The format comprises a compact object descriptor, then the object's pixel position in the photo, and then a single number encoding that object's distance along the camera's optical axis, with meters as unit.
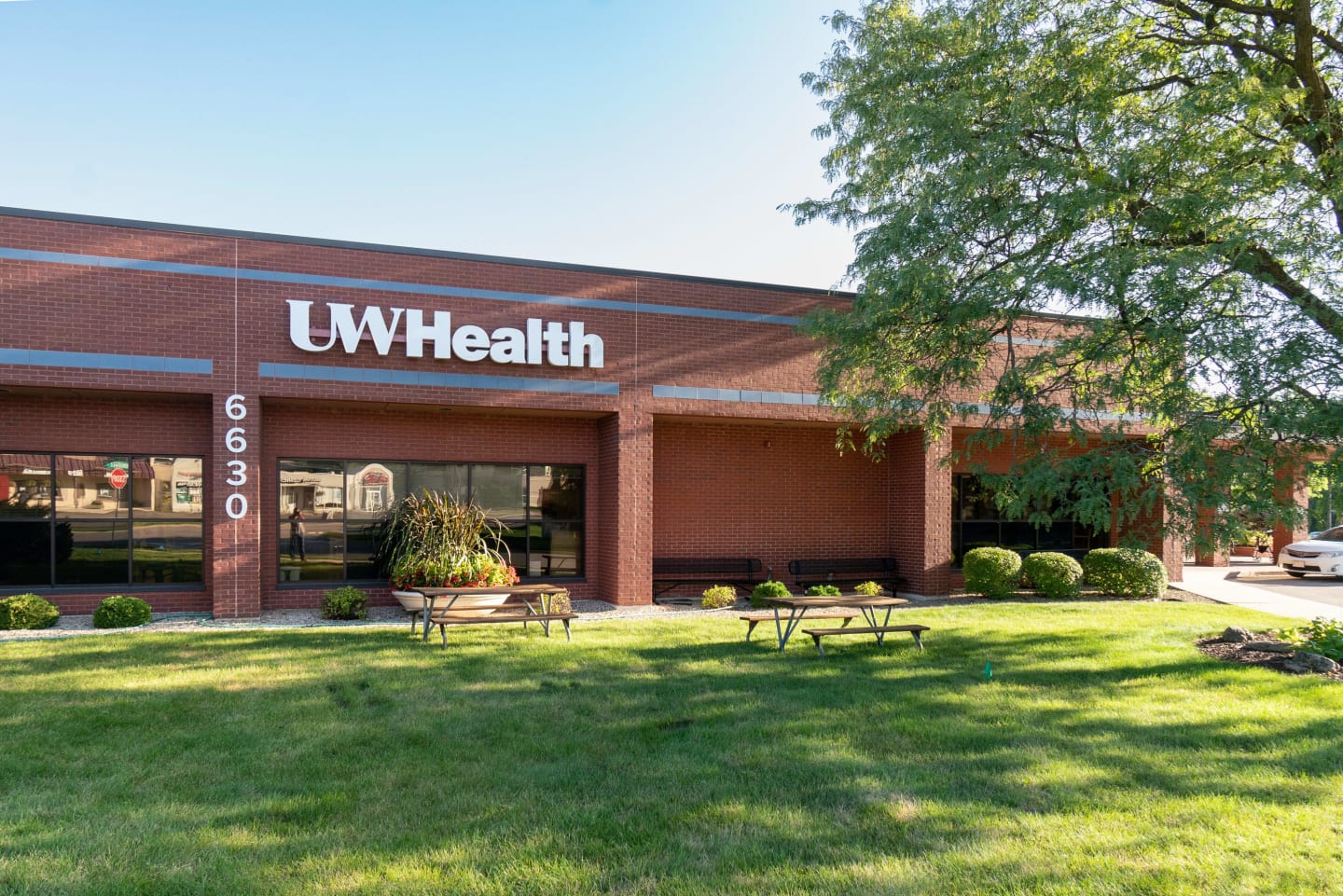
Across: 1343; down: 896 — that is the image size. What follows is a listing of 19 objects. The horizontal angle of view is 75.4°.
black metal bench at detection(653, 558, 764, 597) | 17.30
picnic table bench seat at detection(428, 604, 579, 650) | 10.97
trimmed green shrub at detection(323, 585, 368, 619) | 13.79
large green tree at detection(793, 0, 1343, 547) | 8.45
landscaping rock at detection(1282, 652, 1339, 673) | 10.06
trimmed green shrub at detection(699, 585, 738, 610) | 15.75
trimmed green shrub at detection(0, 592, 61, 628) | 12.44
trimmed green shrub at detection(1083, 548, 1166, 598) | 17.34
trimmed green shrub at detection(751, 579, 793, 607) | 15.41
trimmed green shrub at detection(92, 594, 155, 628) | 12.66
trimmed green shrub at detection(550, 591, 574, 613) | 13.50
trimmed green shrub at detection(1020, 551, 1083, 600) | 17.12
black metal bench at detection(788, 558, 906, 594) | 18.19
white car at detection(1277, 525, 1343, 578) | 22.38
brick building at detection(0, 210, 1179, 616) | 13.50
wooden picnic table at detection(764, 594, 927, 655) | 11.29
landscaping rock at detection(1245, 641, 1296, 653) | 10.91
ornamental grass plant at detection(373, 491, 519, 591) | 14.05
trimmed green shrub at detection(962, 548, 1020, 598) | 17.03
